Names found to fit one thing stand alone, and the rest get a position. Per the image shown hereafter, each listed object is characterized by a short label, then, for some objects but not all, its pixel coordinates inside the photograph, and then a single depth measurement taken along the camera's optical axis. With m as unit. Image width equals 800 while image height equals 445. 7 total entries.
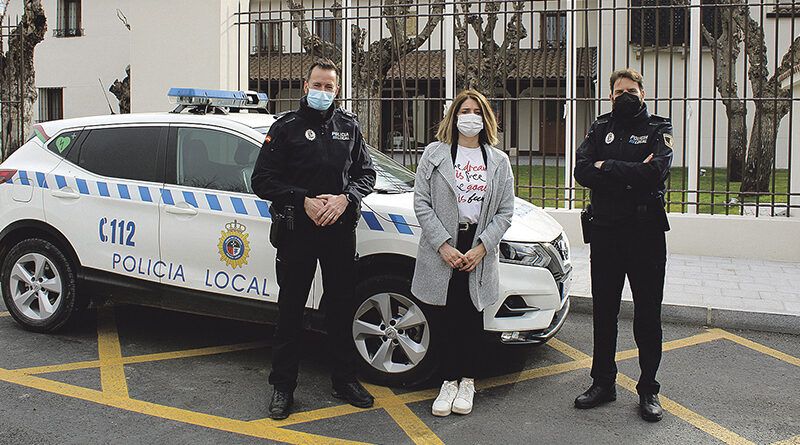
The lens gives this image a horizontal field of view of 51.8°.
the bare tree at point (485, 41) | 9.73
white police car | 4.96
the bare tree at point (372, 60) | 10.19
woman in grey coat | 4.55
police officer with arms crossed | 4.51
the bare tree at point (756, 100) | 9.15
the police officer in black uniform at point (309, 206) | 4.55
